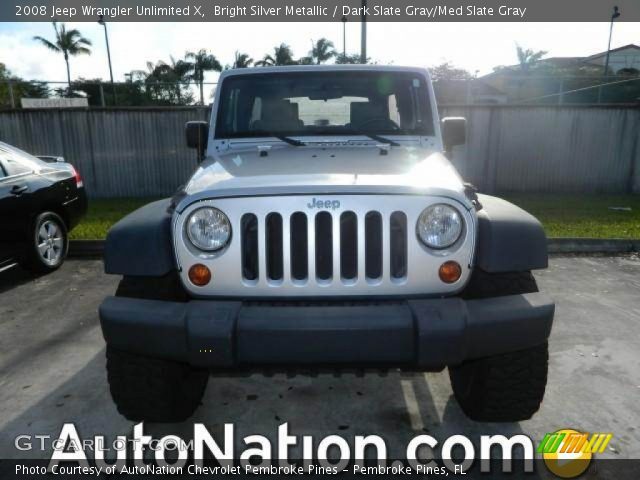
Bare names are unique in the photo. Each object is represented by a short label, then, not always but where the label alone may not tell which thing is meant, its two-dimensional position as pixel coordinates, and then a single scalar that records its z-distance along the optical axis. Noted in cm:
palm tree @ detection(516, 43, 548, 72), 5147
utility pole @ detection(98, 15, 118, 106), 2838
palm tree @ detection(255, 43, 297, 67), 3195
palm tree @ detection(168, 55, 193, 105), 2958
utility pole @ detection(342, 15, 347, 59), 3040
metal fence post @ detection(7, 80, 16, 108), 1591
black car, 484
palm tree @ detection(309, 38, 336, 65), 3481
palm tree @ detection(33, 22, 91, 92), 3501
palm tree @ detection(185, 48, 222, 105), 2866
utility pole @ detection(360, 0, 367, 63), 1408
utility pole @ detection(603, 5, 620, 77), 3389
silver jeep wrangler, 201
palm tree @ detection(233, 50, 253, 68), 2910
